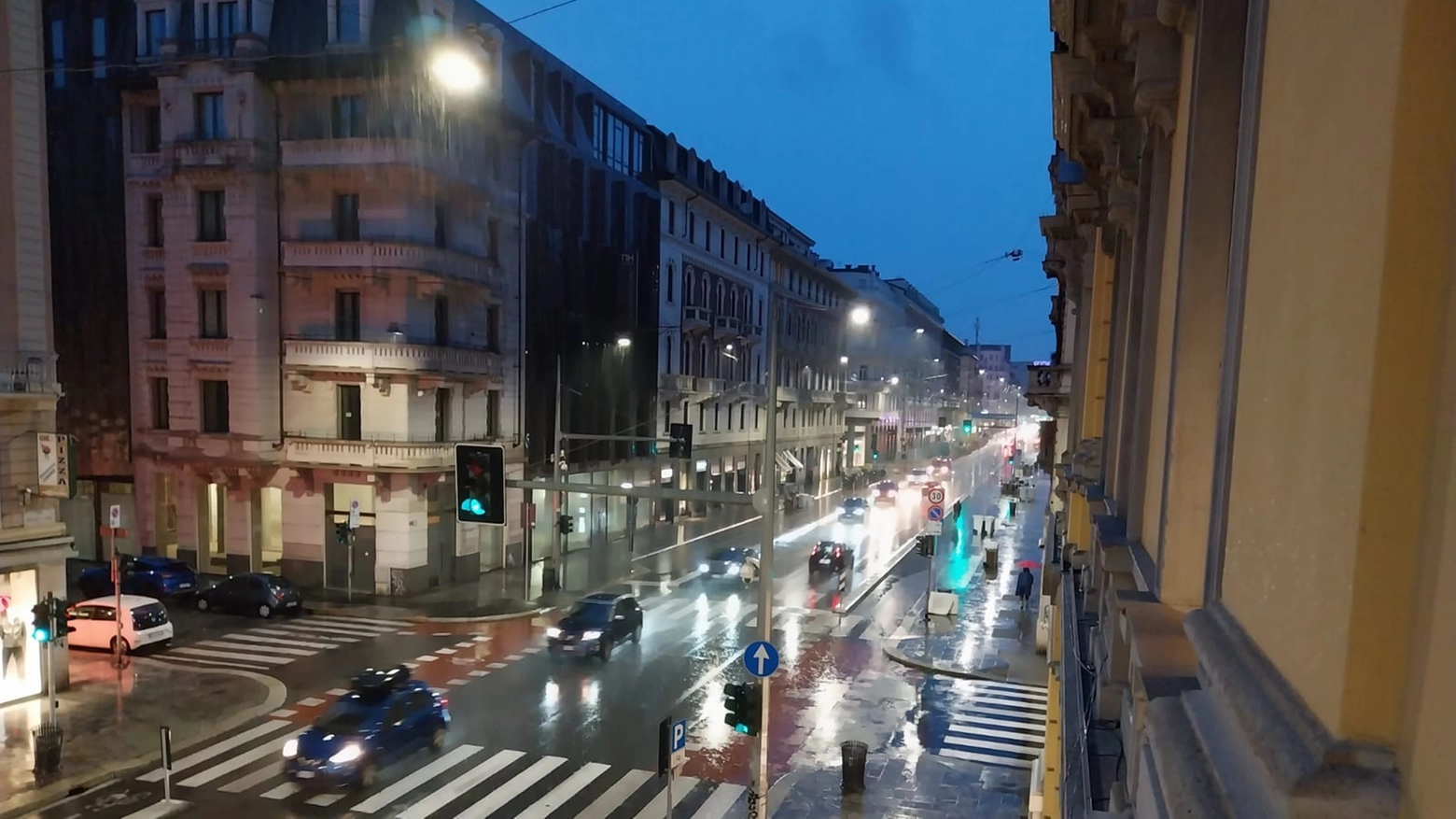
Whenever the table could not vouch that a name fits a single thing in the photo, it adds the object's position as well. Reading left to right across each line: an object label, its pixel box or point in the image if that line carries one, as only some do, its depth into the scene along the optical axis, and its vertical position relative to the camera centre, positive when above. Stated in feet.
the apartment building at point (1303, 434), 5.25 -0.48
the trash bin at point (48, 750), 50.14 -24.10
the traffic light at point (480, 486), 45.91 -7.24
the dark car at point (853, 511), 167.53 -29.52
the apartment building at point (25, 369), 59.72 -2.13
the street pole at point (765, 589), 41.06 -12.12
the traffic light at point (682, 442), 95.86 -9.49
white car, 75.36 -25.02
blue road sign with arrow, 42.68 -14.96
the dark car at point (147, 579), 94.94 -26.63
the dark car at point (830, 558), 113.60 -26.13
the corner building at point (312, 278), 98.32 +8.13
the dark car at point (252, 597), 90.17 -26.67
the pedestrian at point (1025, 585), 95.40 -24.28
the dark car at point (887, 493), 192.13 -29.40
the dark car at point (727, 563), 112.94 -27.11
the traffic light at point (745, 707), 41.42 -16.85
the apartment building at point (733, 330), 156.15 +6.38
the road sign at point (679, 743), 39.99 -18.18
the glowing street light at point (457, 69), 36.73 +12.35
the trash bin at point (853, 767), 50.37 -23.82
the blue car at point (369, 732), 49.19 -23.21
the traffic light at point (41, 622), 57.21 -18.98
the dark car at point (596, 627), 75.61 -24.53
